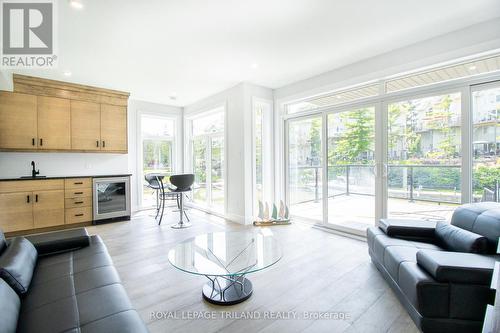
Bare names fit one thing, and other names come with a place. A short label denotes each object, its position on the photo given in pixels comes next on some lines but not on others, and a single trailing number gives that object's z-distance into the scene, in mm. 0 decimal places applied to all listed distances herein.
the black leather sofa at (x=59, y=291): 1158
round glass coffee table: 1978
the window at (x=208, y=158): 5634
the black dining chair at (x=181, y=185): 4566
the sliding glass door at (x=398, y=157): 2832
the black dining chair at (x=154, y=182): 5173
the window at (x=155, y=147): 6141
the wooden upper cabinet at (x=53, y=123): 4383
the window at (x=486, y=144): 2719
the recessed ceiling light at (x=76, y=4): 2263
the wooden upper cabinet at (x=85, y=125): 4711
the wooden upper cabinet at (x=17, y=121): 4059
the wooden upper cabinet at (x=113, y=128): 5047
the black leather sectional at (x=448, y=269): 1590
